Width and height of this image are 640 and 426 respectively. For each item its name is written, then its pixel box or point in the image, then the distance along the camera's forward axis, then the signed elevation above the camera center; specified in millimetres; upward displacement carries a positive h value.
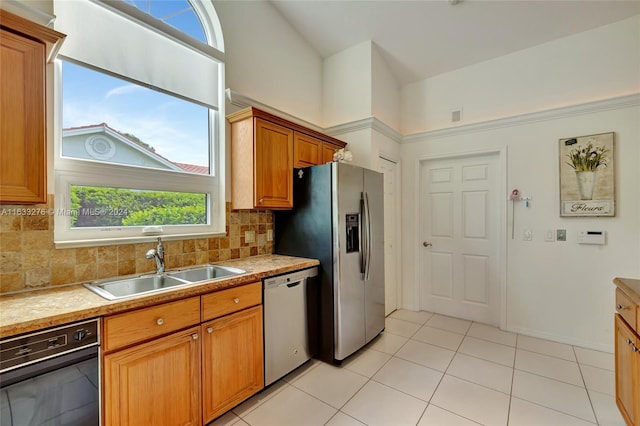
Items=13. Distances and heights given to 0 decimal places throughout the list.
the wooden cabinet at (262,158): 2463 +496
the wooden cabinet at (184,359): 1387 -850
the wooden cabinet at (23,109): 1274 +493
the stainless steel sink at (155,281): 1776 -480
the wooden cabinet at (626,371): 1498 -936
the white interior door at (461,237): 3473 -345
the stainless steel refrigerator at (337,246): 2516 -329
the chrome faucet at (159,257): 1992 -313
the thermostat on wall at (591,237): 2812 -275
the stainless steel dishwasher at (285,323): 2148 -909
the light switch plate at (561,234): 3000 -258
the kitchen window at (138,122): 1842 +704
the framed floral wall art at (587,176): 2770 +350
